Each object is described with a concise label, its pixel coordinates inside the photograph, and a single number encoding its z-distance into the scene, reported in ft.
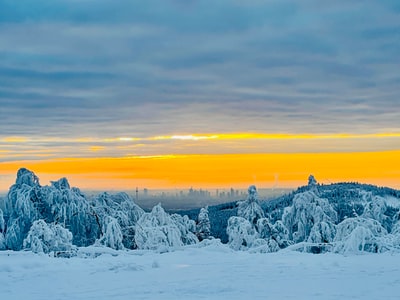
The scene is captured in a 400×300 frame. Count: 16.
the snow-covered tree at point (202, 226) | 134.41
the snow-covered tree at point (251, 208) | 113.50
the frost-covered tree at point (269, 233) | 105.70
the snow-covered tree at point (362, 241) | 63.98
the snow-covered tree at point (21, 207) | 86.58
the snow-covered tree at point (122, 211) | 95.96
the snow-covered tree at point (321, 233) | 103.55
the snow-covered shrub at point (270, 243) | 98.02
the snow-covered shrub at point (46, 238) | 74.95
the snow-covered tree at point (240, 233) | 103.55
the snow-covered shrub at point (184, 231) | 103.60
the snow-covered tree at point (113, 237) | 84.58
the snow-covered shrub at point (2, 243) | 86.43
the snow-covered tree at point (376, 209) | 107.05
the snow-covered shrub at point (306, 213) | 111.55
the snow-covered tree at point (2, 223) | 87.92
